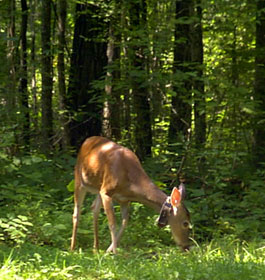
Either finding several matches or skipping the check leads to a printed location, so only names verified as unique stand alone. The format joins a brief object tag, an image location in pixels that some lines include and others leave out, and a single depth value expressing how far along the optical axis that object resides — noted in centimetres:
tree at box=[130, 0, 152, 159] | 2212
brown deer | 1512
